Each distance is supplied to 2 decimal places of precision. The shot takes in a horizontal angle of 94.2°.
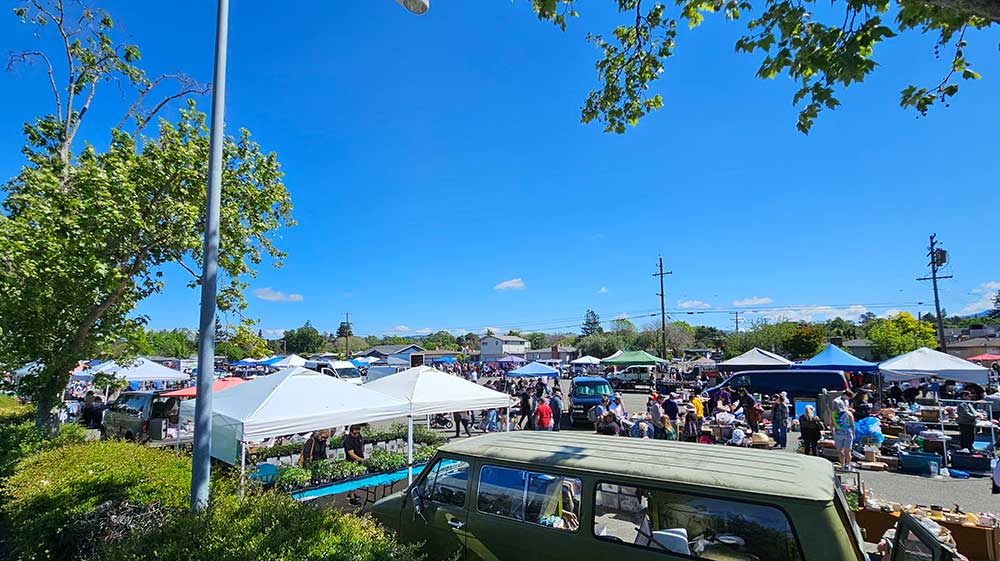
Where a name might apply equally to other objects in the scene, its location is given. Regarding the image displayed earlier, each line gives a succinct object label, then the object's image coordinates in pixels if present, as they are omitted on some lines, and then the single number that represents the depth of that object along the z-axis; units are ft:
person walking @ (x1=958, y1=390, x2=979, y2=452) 40.04
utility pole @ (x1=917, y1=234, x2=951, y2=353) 111.04
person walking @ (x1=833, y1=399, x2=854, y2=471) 35.24
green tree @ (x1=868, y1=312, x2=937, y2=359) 168.96
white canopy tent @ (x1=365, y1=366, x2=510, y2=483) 33.22
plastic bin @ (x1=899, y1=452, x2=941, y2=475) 35.09
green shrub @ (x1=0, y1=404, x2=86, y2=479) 23.03
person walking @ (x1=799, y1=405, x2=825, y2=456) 39.45
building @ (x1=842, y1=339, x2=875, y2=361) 207.51
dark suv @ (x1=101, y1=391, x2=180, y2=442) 52.39
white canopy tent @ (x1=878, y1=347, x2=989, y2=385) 49.70
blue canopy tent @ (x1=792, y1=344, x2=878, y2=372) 64.23
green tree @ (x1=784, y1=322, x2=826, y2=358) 173.06
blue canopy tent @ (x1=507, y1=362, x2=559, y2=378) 81.36
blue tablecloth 26.99
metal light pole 13.39
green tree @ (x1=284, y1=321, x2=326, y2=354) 346.95
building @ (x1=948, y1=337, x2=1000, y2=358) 165.37
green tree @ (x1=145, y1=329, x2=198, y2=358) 268.62
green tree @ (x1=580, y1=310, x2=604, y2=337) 508.08
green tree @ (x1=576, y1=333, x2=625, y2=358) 242.37
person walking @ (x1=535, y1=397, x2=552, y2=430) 47.24
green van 10.43
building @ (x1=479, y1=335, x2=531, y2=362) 299.99
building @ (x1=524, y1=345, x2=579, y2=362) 255.09
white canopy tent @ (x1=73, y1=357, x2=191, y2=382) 65.92
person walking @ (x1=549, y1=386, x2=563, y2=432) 51.93
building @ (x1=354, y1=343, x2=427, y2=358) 229.97
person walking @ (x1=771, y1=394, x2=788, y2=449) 45.78
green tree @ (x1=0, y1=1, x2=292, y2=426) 21.83
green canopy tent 89.25
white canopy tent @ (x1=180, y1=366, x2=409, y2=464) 24.40
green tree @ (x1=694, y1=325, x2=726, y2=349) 320.50
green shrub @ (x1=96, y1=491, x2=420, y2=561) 10.25
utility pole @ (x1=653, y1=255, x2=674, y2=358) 123.41
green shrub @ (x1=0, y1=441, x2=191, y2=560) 15.14
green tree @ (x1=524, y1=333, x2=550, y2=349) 420.77
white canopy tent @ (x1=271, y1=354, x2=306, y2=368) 92.73
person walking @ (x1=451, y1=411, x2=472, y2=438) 53.11
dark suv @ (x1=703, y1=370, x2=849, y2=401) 66.74
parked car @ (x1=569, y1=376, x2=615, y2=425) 61.82
